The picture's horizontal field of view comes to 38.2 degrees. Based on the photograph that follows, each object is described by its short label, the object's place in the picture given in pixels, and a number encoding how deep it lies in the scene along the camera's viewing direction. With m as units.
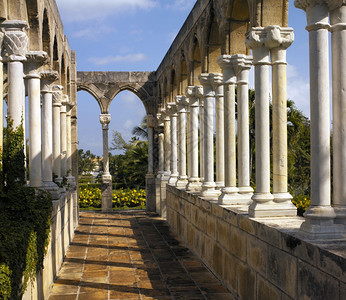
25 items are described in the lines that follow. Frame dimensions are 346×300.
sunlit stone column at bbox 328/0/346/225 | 4.39
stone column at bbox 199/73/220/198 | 9.29
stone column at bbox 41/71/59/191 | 8.82
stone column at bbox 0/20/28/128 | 6.77
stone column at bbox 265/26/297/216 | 5.80
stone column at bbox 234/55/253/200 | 7.17
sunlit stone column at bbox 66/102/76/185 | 14.35
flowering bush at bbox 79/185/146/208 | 19.33
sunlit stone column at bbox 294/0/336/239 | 4.27
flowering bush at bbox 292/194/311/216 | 10.27
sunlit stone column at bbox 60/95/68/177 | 13.05
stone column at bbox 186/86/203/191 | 10.98
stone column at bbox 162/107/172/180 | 16.00
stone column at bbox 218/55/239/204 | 7.45
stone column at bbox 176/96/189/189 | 12.66
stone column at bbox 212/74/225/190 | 8.84
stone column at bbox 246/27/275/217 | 5.89
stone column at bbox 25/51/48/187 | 7.59
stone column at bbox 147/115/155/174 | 18.02
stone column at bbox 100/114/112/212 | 17.48
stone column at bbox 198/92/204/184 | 10.45
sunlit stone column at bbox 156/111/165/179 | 16.92
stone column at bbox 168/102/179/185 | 14.36
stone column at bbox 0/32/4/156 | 6.62
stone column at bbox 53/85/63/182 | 11.39
